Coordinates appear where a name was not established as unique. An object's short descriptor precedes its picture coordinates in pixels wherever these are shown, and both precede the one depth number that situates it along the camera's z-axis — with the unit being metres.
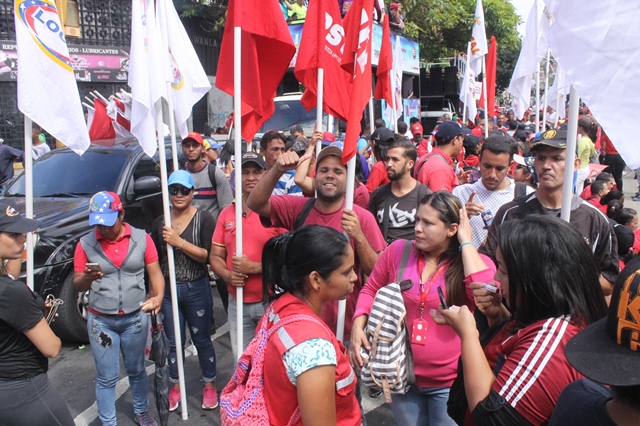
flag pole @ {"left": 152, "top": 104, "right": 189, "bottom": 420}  3.94
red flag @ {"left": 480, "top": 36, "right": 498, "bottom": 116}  9.80
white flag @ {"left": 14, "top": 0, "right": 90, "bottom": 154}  3.33
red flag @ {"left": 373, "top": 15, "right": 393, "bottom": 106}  5.78
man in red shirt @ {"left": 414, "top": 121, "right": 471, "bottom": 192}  4.75
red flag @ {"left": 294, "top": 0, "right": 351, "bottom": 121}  3.76
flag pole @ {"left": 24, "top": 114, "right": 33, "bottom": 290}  3.30
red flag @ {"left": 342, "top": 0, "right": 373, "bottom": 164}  3.14
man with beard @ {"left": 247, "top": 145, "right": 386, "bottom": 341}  3.18
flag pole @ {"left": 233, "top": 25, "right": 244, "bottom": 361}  3.38
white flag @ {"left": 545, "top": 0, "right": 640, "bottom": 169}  1.98
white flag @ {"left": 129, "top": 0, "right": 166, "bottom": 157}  4.07
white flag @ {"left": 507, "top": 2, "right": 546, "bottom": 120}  7.25
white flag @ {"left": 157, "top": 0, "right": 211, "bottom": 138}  4.45
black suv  4.95
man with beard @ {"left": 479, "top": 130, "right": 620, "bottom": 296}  2.81
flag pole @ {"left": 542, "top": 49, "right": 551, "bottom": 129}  9.28
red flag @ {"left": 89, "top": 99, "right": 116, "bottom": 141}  7.03
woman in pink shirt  2.57
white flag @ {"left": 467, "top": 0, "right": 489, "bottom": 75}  9.67
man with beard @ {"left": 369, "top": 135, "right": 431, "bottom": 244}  3.96
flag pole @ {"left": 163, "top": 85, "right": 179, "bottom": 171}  4.34
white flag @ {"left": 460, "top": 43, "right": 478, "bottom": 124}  10.45
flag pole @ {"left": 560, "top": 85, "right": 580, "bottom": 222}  2.59
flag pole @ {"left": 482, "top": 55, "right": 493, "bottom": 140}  8.02
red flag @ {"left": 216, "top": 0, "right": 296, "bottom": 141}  3.58
